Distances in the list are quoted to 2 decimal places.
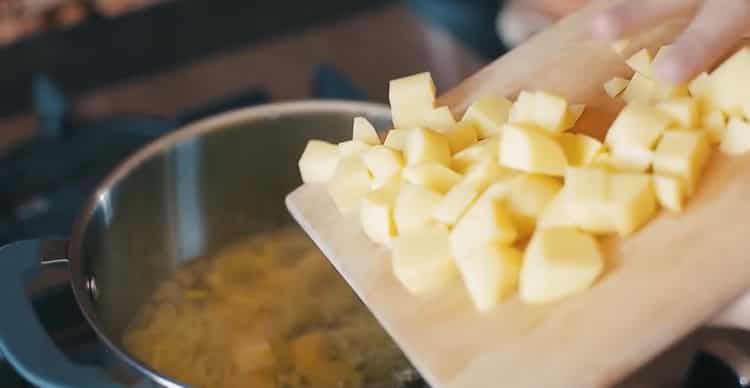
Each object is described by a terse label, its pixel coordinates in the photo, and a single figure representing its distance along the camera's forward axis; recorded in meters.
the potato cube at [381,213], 0.68
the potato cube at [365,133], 0.76
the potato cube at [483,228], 0.63
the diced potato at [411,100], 0.76
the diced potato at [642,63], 0.75
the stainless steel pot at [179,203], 0.80
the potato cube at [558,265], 0.61
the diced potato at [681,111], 0.68
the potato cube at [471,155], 0.69
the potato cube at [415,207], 0.66
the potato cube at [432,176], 0.68
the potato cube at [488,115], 0.73
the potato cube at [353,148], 0.74
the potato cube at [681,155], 0.65
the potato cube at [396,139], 0.73
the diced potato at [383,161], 0.70
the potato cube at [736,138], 0.68
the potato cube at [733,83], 0.67
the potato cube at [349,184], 0.72
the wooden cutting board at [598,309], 0.61
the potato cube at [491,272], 0.63
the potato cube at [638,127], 0.66
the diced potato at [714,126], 0.69
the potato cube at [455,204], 0.65
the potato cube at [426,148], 0.68
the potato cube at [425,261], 0.65
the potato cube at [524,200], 0.65
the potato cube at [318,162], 0.77
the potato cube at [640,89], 0.73
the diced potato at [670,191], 0.64
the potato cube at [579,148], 0.67
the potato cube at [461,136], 0.72
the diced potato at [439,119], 0.75
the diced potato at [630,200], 0.63
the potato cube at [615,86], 0.76
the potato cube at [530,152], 0.64
